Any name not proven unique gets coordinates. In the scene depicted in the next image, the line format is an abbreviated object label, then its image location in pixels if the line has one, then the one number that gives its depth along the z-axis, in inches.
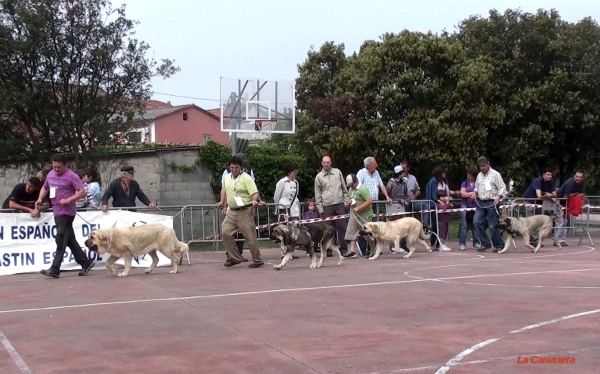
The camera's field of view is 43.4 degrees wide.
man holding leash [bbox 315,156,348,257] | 609.9
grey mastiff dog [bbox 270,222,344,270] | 516.4
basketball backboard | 898.1
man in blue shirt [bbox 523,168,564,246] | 705.6
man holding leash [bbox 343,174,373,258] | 605.9
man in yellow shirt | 536.1
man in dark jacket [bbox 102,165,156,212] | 589.6
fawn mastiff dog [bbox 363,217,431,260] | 588.4
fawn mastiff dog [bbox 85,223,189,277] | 504.1
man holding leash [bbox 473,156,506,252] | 648.4
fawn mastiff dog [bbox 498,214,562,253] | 631.8
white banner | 550.0
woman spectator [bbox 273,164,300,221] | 624.4
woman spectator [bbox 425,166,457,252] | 700.7
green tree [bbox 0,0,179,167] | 789.9
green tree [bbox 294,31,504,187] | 1076.5
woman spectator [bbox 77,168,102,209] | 598.2
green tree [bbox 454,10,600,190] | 1159.0
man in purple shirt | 503.8
